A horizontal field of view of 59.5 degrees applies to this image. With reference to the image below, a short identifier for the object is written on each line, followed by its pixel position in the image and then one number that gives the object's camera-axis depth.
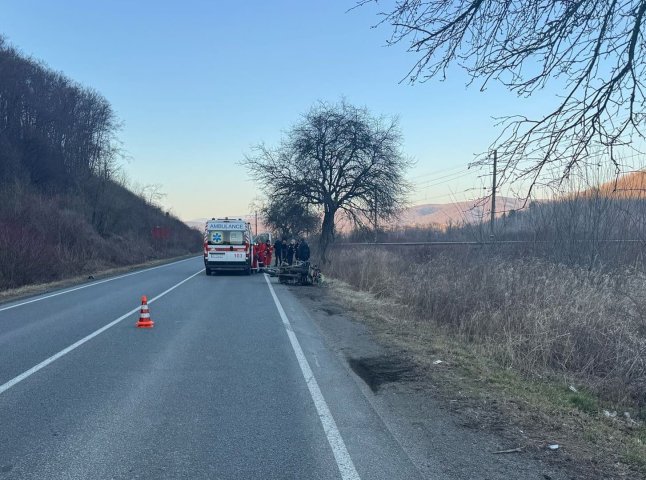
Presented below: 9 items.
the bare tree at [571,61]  5.54
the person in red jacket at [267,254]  34.81
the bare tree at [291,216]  35.81
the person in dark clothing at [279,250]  32.47
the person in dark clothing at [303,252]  24.81
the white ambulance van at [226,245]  28.69
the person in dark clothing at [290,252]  28.72
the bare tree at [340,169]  34.56
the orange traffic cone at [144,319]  11.39
